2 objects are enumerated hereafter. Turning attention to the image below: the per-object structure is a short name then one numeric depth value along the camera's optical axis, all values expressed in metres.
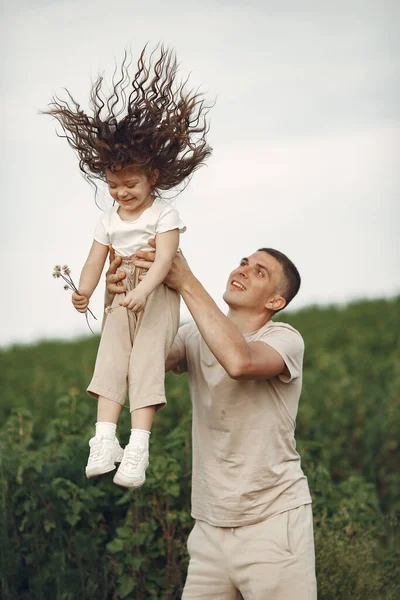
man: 4.41
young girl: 4.13
